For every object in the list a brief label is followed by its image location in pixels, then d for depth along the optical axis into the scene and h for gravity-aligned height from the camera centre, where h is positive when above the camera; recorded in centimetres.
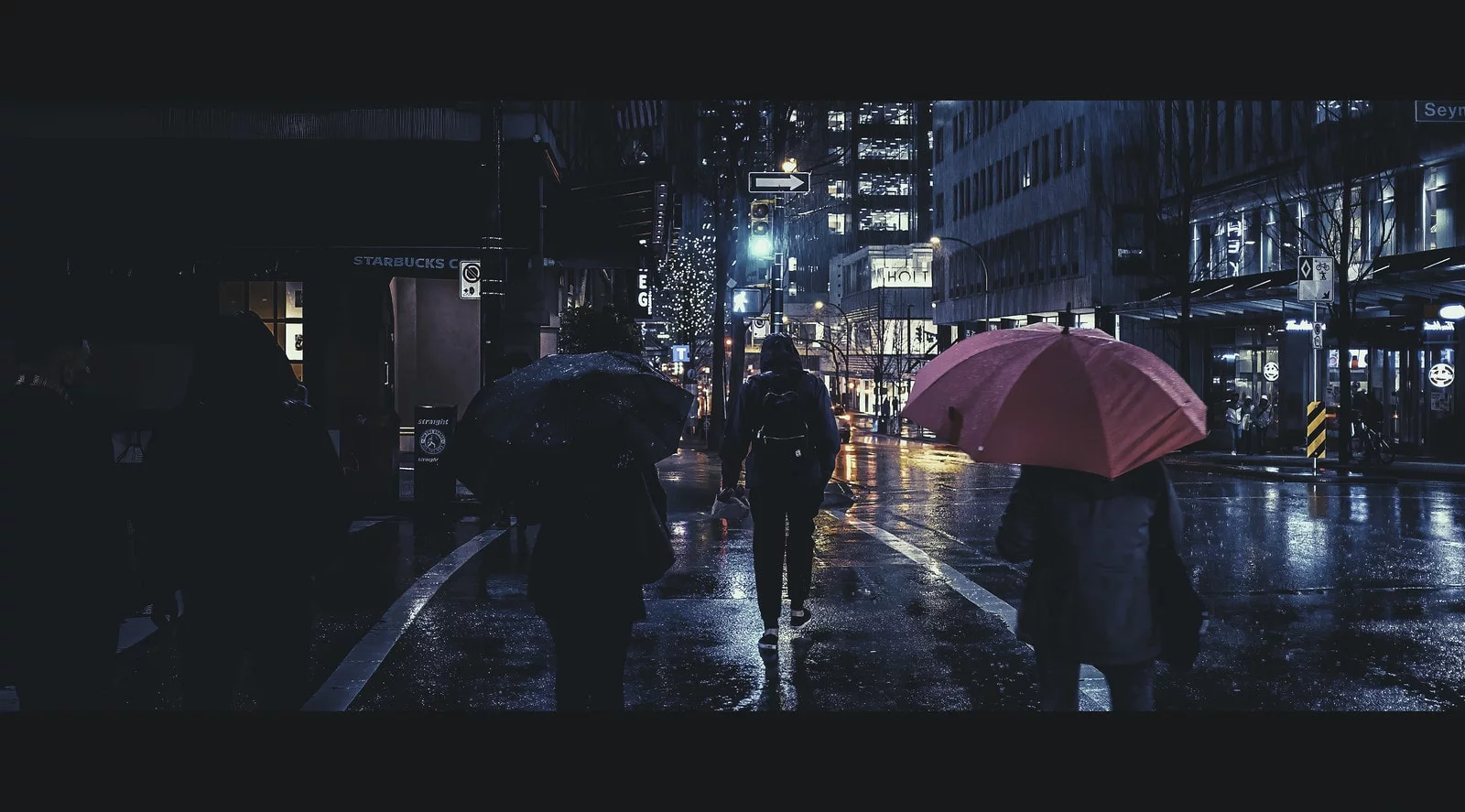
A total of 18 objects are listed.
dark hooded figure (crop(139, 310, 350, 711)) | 495 -38
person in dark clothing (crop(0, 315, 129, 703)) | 546 -50
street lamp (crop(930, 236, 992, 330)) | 6406 +525
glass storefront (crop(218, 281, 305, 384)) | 2411 +188
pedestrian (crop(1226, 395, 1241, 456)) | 3778 -65
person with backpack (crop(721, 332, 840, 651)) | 907 -32
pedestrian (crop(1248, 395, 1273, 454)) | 3831 -74
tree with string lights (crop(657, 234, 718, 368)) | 6338 +580
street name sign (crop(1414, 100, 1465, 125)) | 1993 +442
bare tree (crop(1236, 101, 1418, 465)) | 3200 +558
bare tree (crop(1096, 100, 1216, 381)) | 4084 +731
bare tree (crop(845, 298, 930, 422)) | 9525 +491
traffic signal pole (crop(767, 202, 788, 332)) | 2933 +226
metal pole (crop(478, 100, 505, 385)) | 1764 +197
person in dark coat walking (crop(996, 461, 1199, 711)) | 484 -61
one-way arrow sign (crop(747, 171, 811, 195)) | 2080 +349
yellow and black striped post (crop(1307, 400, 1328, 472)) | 2824 -68
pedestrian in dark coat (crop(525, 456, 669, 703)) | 538 -71
